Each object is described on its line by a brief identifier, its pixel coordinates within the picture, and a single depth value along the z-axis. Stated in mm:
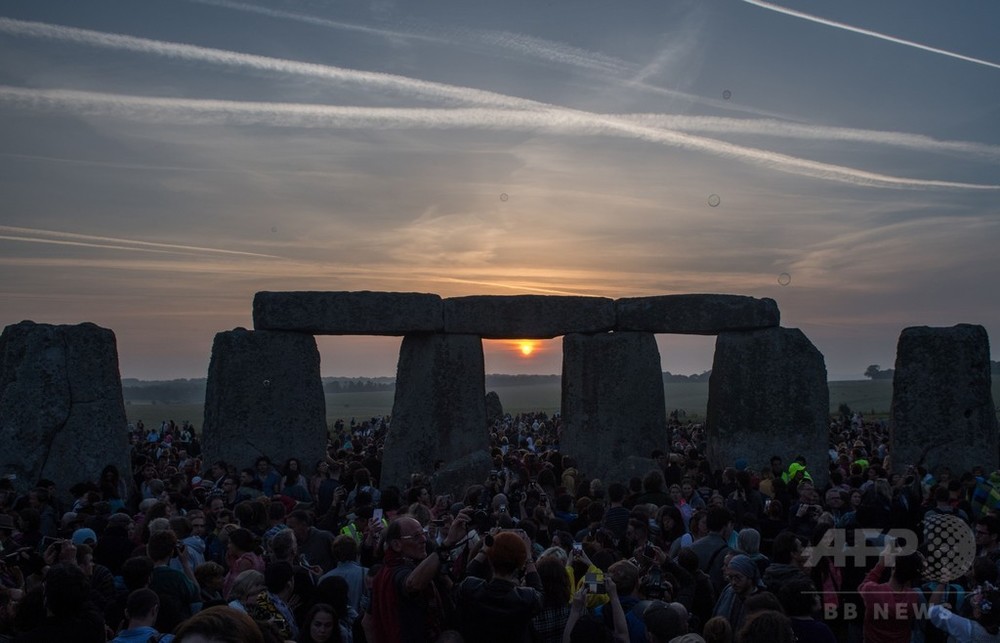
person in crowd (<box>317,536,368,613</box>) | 6562
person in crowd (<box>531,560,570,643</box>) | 5320
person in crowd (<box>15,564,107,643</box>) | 4762
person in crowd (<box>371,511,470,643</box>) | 5109
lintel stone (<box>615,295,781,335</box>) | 17500
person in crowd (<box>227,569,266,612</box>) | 5430
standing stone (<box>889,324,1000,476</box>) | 16156
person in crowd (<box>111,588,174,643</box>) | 4973
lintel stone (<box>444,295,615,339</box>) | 17625
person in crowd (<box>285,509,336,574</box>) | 7684
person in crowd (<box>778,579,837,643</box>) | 5301
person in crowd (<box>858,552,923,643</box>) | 6117
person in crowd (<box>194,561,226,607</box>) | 6394
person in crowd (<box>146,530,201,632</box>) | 5727
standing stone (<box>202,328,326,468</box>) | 16422
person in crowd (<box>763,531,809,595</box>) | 6621
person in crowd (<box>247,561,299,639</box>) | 5262
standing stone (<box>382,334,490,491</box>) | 17125
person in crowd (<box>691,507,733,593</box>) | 7145
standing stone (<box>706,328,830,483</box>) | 17047
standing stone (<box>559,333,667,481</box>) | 17406
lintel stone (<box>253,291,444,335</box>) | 16891
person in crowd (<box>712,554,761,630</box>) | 5777
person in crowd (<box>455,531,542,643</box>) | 5008
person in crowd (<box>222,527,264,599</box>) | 6500
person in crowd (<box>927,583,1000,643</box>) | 5664
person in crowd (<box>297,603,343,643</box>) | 5449
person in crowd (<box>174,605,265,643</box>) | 2949
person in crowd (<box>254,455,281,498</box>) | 12984
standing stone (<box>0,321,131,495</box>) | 14453
